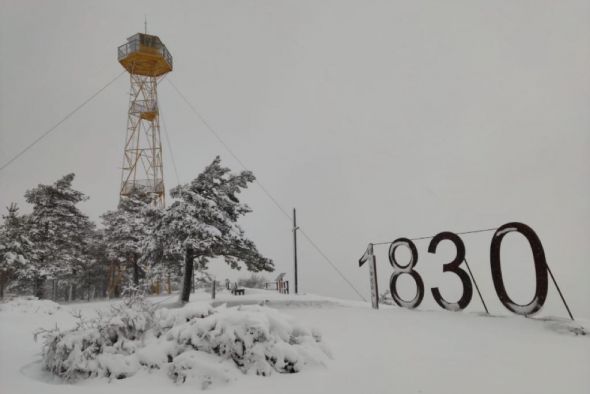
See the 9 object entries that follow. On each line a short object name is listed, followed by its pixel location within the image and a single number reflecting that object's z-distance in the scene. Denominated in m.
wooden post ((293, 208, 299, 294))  19.50
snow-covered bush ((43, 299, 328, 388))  4.89
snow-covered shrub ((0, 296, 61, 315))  12.46
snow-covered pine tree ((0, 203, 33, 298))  19.11
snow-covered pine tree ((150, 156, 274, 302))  14.89
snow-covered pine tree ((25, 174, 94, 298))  22.94
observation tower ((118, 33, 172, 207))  24.19
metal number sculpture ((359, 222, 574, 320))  8.68
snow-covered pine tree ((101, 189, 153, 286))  23.72
